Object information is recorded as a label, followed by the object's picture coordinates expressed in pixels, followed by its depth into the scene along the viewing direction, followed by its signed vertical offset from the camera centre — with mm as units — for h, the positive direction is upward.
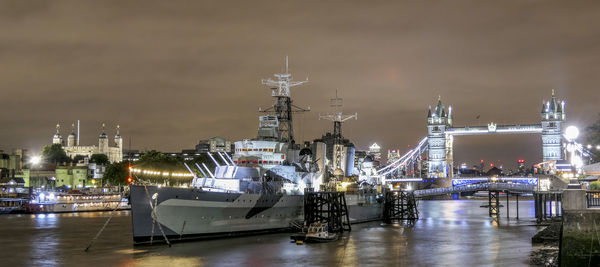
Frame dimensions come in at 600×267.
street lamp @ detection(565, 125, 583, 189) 66062 +3647
